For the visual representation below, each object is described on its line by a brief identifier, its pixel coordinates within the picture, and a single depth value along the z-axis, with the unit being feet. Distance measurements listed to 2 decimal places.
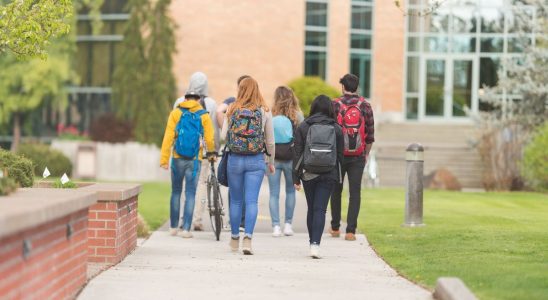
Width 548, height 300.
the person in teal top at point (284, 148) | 52.06
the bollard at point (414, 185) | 55.67
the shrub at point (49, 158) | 128.57
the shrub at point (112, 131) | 137.59
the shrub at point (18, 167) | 39.34
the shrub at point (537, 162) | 97.50
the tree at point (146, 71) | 133.59
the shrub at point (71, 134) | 139.74
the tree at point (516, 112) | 107.24
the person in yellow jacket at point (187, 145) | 48.96
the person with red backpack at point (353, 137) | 49.85
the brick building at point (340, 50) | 152.97
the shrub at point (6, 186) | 30.71
